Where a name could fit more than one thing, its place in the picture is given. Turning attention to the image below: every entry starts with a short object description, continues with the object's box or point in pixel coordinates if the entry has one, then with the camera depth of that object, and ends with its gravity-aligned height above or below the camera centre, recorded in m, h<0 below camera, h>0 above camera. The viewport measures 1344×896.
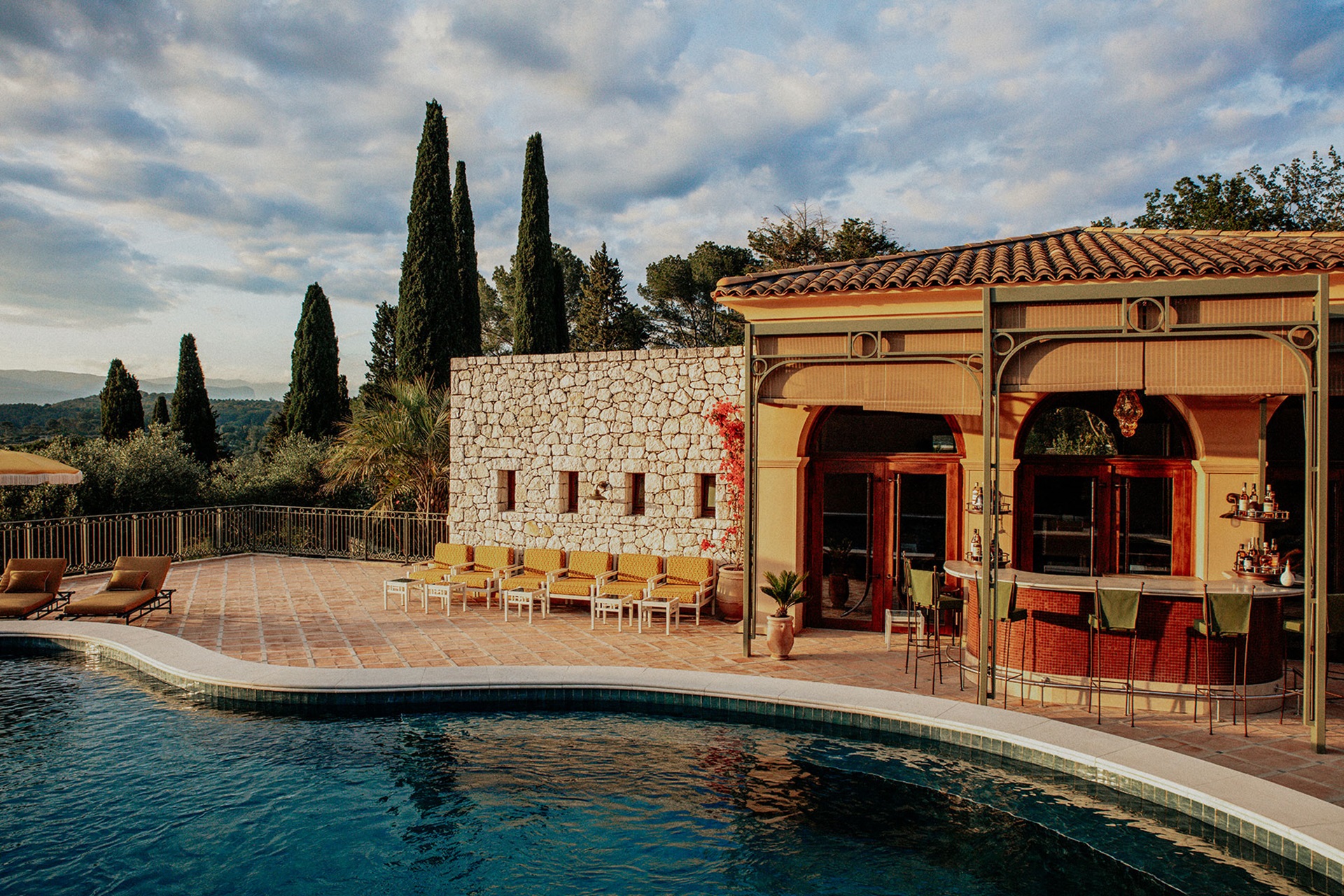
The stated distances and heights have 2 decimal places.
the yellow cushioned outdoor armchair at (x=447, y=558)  13.89 -1.78
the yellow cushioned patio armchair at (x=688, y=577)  12.17 -1.85
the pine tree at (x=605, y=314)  41.06 +7.60
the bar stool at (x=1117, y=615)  7.51 -1.45
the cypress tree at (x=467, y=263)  27.28 +6.97
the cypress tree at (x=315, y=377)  31.41 +3.25
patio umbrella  12.23 -0.26
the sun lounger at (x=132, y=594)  11.69 -2.11
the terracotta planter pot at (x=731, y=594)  12.14 -2.05
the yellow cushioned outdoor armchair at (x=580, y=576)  12.49 -1.97
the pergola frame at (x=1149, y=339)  6.63 +1.15
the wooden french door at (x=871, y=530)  10.98 -0.96
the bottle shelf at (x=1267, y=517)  7.90 -0.53
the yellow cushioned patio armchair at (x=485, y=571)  13.02 -1.92
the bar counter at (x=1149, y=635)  7.77 -1.73
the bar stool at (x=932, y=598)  8.79 -1.53
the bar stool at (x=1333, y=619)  7.42 -1.45
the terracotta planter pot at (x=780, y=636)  9.62 -2.14
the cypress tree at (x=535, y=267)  29.33 +7.12
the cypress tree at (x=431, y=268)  25.23 +6.10
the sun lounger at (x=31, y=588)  11.59 -2.04
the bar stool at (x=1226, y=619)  7.29 -1.44
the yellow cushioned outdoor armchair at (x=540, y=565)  13.30 -1.82
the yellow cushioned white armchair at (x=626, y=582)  11.93 -1.94
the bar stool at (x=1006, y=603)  7.86 -1.40
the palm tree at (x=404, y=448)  17.11 +0.20
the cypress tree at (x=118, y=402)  30.00 +2.03
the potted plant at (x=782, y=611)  9.62 -1.89
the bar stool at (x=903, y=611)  10.23 -2.00
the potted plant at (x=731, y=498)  12.21 -0.61
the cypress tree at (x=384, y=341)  41.88 +6.24
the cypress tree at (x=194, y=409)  31.27 +1.84
